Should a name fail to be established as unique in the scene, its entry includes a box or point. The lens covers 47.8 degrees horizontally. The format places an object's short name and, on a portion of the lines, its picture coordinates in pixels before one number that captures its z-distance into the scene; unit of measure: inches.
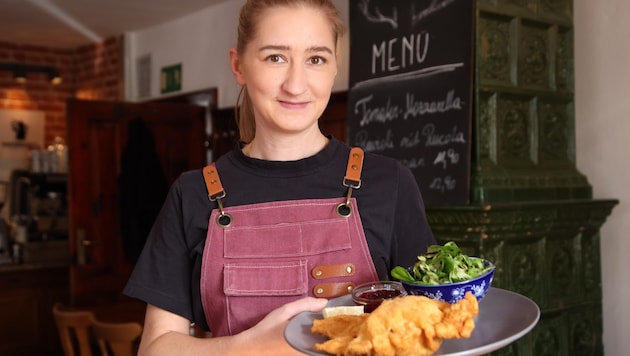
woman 55.2
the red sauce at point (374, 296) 49.3
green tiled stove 114.8
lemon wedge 46.9
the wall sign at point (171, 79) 238.5
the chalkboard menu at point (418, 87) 118.0
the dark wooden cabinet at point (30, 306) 232.4
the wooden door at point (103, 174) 213.9
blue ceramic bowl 50.1
